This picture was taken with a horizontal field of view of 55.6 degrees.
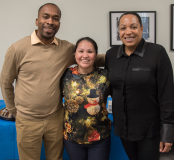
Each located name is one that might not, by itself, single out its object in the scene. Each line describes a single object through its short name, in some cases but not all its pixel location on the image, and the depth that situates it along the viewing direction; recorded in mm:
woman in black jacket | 1084
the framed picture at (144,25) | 2650
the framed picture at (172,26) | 2644
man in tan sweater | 1277
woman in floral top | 1221
